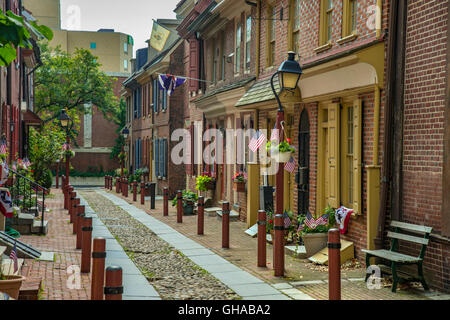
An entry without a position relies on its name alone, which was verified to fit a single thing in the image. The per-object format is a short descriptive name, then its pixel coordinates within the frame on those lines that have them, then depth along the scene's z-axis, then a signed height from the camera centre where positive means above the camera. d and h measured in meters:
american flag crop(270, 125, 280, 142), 10.71 +0.28
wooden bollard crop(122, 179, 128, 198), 29.00 -1.88
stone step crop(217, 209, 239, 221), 17.55 -1.89
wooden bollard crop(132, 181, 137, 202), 25.79 -1.84
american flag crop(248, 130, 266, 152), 13.80 +0.17
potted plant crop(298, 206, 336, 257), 11.16 -1.50
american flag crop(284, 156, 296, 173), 11.68 -0.28
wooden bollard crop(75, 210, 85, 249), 11.90 -1.76
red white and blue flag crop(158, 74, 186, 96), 20.80 +2.37
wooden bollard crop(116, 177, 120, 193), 32.29 -1.89
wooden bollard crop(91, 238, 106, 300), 6.30 -1.27
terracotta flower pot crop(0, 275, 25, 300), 6.20 -1.42
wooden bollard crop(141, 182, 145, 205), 23.99 -1.81
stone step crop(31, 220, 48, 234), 13.69 -1.79
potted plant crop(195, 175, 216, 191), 20.23 -1.11
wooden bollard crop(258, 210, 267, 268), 10.21 -1.49
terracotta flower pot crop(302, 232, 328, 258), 11.14 -1.68
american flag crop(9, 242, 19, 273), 7.05 -1.28
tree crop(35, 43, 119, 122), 39.97 +4.39
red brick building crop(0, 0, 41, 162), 17.17 +1.69
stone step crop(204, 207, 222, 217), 19.29 -1.96
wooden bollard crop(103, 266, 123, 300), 5.63 -1.26
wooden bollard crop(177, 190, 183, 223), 16.91 -1.63
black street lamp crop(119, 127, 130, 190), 36.88 +1.11
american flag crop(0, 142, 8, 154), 14.02 -0.02
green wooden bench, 8.27 -1.47
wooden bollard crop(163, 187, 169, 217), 19.13 -1.74
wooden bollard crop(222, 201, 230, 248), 12.36 -1.55
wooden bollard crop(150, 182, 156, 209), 21.89 -1.79
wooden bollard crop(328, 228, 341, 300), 7.34 -1.39
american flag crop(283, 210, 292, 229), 12.84 -1.51
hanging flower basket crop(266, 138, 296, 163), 10.66 +0.01
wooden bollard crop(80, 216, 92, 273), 9.44 -1.58
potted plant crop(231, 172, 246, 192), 16.94 -0.87
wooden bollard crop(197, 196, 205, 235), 14.56 -1.61
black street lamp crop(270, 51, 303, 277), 9.55 +0.50
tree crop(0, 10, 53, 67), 5.29 +1.05
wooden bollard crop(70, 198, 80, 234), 14.03 -1.60
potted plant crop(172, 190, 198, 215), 20.05 -1.79
